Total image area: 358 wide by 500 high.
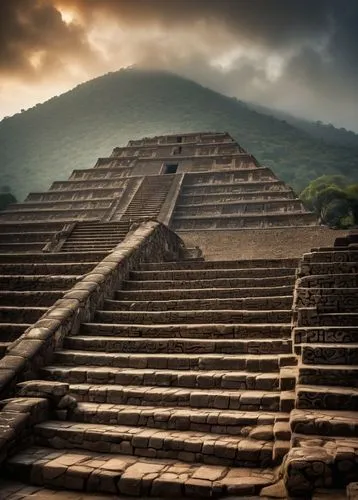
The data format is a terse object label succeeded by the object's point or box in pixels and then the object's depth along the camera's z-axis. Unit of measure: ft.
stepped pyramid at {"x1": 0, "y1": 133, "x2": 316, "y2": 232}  72.69
